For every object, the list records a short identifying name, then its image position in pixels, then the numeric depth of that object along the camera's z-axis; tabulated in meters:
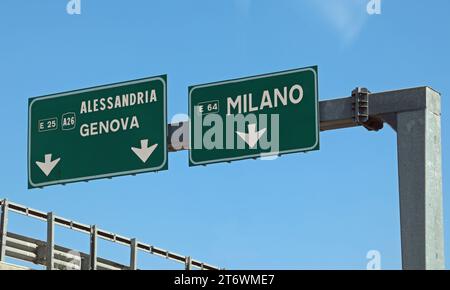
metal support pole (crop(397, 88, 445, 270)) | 20.06
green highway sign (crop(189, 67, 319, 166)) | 22.45
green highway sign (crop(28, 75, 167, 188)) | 24.05
